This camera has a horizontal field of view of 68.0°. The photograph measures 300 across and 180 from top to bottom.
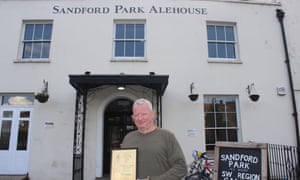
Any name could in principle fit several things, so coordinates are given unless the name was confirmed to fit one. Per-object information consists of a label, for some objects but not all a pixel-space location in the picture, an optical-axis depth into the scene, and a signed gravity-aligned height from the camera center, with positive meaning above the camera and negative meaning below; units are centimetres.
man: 210 -14
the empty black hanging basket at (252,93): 693 +130
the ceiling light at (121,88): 689 +145
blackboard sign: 332 -42
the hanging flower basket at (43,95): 664 +116
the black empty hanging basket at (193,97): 685 +114
